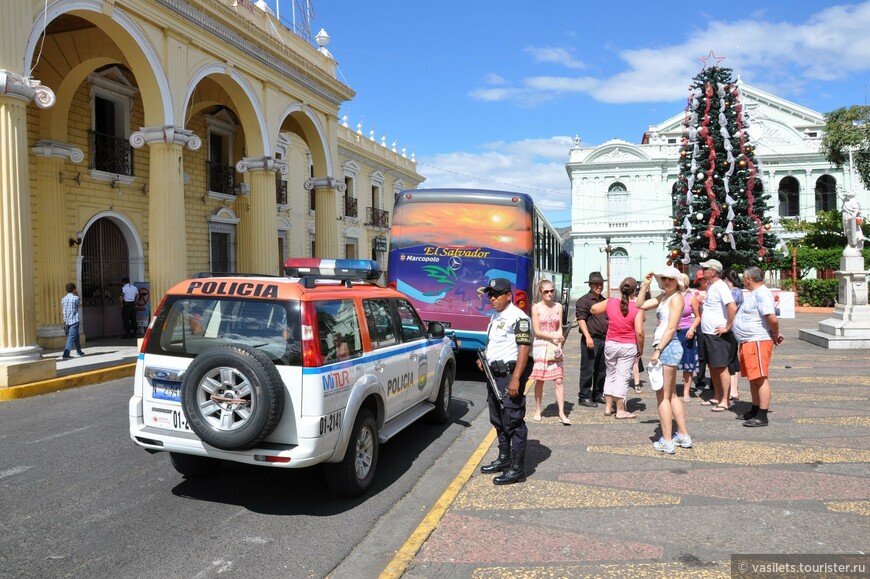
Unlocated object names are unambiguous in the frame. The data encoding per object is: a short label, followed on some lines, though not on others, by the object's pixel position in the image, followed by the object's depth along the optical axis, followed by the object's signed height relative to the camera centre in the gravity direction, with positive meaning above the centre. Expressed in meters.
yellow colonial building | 9.99 +3.66
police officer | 5.11 -0.75
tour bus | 10.63 +0.61
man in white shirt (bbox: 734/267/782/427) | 6.81 -0.67
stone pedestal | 13.98 -0.93
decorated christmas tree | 22.55 +3.57
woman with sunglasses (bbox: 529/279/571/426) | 7.24 -0.69
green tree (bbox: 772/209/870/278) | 29.25 +1.84
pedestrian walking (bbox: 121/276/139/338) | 15.48 -0.27
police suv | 4.29 -0.64
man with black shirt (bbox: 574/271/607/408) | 8.29 -0.91
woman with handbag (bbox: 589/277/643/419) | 7.15 -0.70
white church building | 45.03 +7.23
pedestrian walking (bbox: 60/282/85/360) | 11.62 -0.39
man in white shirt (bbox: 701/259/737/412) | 7.71 -0.59
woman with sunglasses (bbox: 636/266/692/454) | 5.80 -0.92
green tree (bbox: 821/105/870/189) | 28.59 +6.73
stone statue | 14.95 +1.34
